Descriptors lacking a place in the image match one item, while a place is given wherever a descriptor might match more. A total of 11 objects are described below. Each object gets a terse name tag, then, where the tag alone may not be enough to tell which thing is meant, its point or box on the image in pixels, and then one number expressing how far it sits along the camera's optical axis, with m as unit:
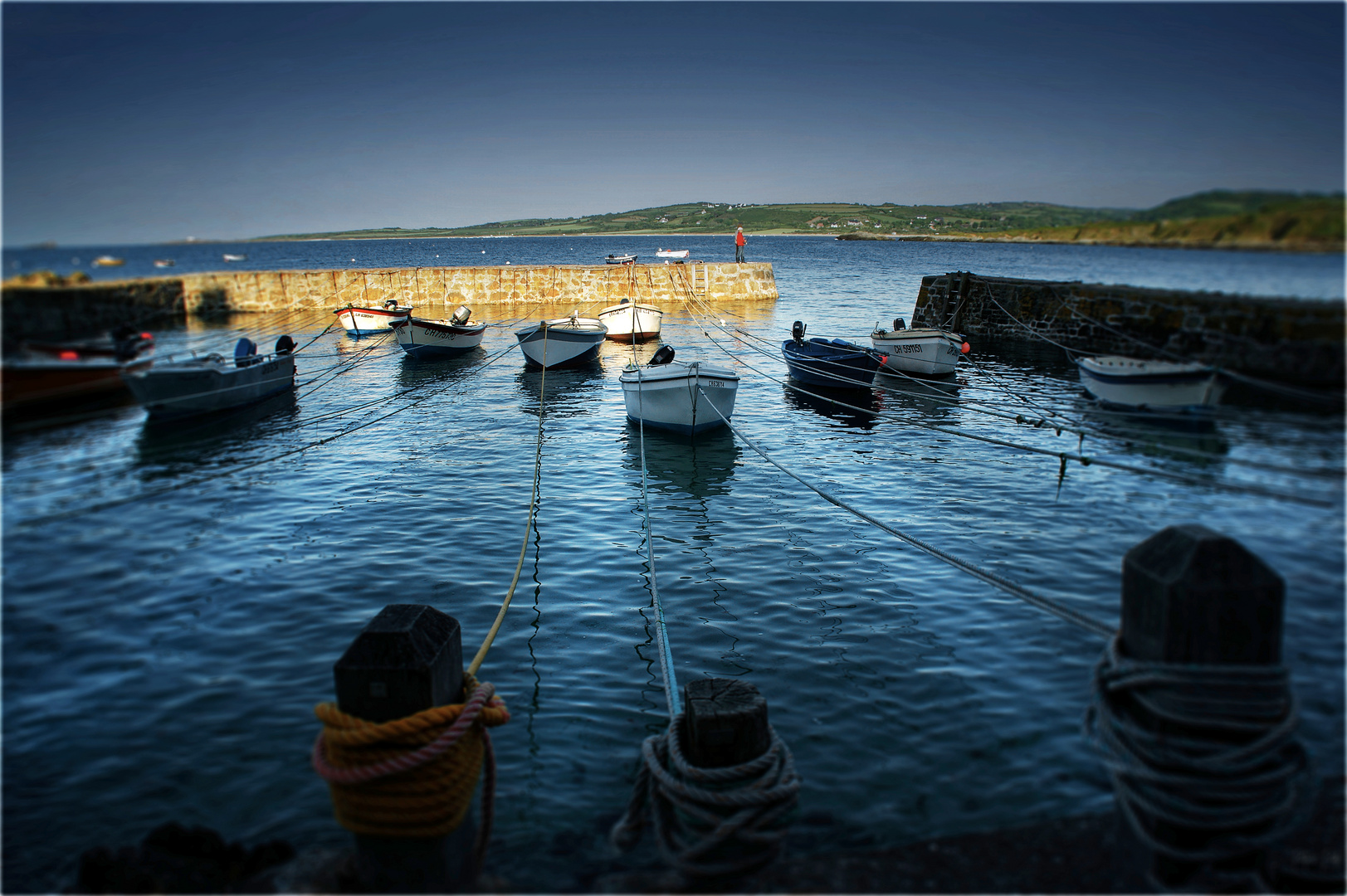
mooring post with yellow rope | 3.35
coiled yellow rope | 3.32
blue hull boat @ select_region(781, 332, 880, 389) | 19.55
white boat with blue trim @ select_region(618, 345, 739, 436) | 15.48
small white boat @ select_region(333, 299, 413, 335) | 30.70
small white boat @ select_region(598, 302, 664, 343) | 31.31
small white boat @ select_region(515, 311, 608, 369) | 24.23
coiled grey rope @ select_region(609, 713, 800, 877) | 3.74
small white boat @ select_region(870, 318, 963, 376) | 21.27
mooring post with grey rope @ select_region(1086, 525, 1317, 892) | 2.70
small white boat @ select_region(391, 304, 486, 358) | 26.30
